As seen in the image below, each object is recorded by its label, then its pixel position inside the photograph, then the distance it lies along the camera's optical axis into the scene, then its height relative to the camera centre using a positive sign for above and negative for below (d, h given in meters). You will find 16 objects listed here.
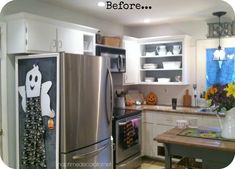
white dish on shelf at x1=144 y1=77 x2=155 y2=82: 4.73 -0.06
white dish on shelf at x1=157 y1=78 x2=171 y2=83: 4.56 -0.08
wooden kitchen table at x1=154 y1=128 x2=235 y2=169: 2.29 -0.72
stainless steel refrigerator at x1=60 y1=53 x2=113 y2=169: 2.44 -0.38
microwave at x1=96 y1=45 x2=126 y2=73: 3.76 +0.33
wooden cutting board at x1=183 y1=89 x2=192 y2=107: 4.50 -0.44
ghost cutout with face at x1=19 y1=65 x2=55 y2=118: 2.51 -0.13
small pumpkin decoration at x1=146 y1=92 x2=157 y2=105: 4.77 -0.44
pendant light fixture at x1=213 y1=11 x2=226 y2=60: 3.88 +0.36
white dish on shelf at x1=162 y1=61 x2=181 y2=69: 4.45 +0.20
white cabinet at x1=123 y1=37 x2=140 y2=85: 4.45 +0.29
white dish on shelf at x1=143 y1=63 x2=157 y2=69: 4.69 +0.19
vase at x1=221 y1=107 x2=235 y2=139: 2.43 -0.49
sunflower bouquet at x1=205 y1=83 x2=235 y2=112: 2.41 -0.22
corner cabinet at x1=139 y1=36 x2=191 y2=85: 4.38 +0.30
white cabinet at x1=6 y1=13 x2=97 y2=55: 2.61 +0.47
